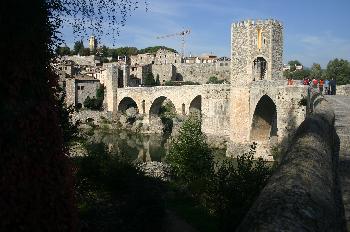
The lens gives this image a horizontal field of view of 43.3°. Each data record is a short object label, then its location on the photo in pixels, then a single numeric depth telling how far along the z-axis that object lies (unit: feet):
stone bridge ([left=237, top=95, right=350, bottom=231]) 9.99
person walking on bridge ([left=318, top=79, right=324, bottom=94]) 80.74
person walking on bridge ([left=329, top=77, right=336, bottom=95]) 82.09
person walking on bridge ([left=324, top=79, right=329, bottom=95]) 83.61
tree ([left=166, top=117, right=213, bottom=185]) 53.78
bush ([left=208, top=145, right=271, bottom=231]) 28.50
